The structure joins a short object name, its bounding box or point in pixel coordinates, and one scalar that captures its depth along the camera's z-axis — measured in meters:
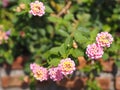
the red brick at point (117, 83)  2.21
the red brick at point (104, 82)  2.25
